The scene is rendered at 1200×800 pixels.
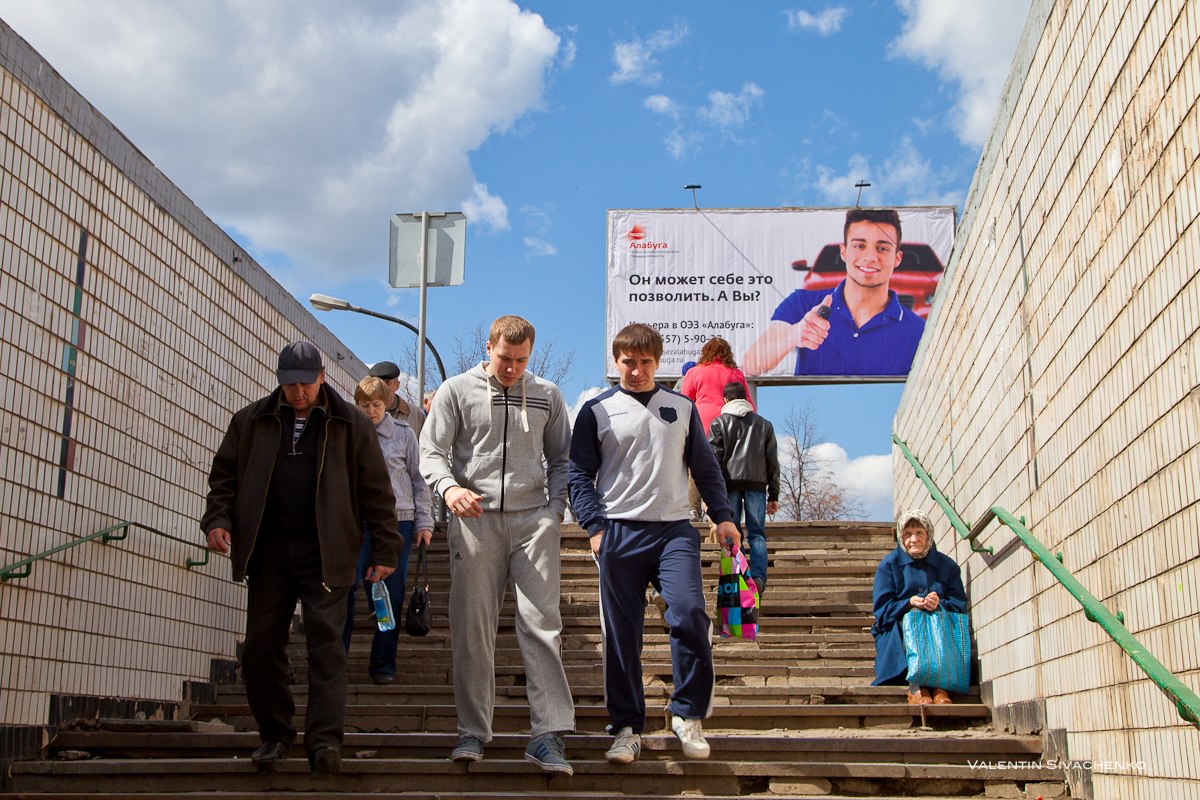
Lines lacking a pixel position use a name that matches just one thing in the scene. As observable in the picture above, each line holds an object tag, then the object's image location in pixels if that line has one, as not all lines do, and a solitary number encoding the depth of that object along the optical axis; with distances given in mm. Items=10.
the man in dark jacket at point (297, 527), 5219
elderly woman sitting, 6926
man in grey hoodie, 5164
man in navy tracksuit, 5199
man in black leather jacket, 8523
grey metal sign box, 14555
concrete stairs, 5219
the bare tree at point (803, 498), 36812
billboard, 18906
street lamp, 14934
